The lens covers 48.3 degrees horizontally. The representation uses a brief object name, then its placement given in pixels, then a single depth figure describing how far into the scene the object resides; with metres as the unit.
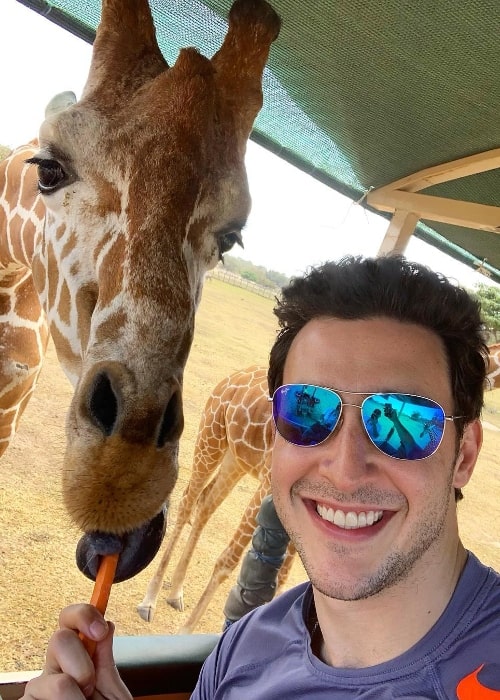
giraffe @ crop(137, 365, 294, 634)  4.45
